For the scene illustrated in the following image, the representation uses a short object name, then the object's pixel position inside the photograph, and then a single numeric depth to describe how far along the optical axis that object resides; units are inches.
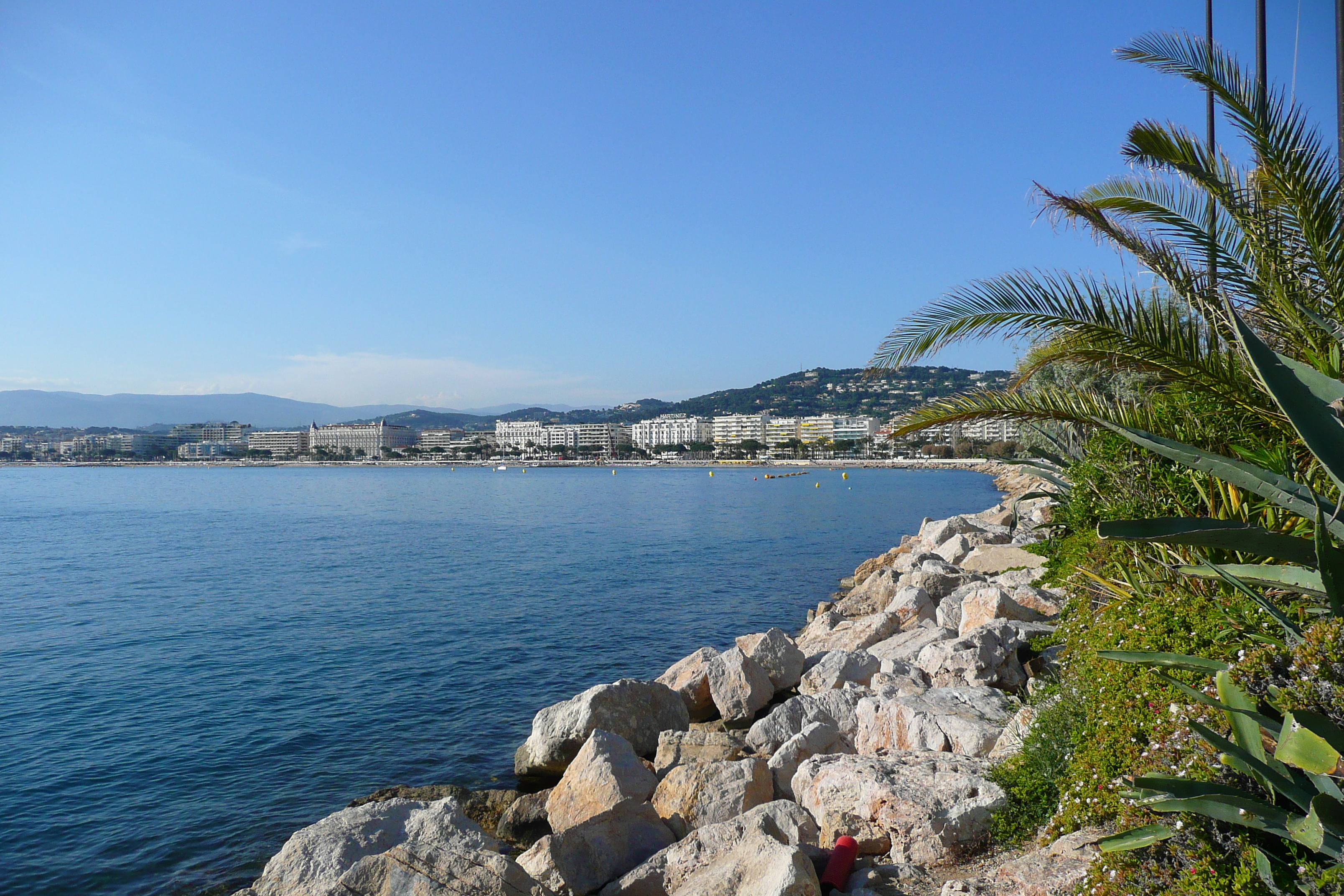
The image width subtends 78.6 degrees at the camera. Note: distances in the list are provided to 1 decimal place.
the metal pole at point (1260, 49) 284.7
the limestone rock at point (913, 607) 491.8
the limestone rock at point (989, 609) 371.9
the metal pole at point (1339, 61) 221.0
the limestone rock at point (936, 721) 250.5
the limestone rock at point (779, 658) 405.7
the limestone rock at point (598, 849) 220.1
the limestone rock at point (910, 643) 395.9
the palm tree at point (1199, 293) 209.8
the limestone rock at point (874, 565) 800.9
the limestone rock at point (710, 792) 256.4
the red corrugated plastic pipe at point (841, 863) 192.2
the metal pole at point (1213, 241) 235.0
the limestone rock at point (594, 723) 334.0
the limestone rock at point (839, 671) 368.8
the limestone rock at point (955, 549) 699.4
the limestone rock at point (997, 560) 564.7
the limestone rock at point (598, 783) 264.8
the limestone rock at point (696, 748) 303.6
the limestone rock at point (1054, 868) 144.6
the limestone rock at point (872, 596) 618.2
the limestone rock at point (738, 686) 379.2
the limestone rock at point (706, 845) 206.8
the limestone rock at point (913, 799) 196.5
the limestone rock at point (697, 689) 399.5
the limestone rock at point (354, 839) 203.6
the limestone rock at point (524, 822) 291.9
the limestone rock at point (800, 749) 276.4
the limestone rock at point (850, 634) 475.5
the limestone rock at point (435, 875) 182.7
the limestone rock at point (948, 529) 821.2
